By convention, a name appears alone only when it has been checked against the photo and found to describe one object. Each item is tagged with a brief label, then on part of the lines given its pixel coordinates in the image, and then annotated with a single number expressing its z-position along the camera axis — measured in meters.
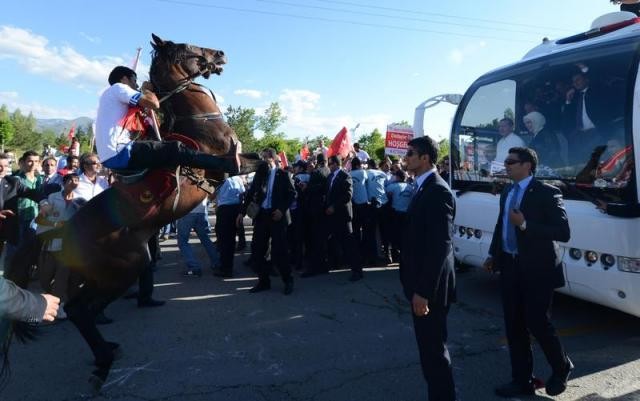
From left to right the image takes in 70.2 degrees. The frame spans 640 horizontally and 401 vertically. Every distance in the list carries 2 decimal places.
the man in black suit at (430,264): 2.91
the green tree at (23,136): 56.44
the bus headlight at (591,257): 4.30
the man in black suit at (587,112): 4.44
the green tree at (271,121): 37.03
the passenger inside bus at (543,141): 4.88
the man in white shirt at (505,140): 5.45
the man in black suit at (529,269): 3.36
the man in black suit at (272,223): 6.69
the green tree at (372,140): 46.07
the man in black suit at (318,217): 7.94
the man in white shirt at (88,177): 5.82
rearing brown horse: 3.66
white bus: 4.11
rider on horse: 3.35
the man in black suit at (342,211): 7.49
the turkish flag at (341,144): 12.37
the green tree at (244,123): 31.77
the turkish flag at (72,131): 15.42
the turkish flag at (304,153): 15.90
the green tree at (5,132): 40.06
